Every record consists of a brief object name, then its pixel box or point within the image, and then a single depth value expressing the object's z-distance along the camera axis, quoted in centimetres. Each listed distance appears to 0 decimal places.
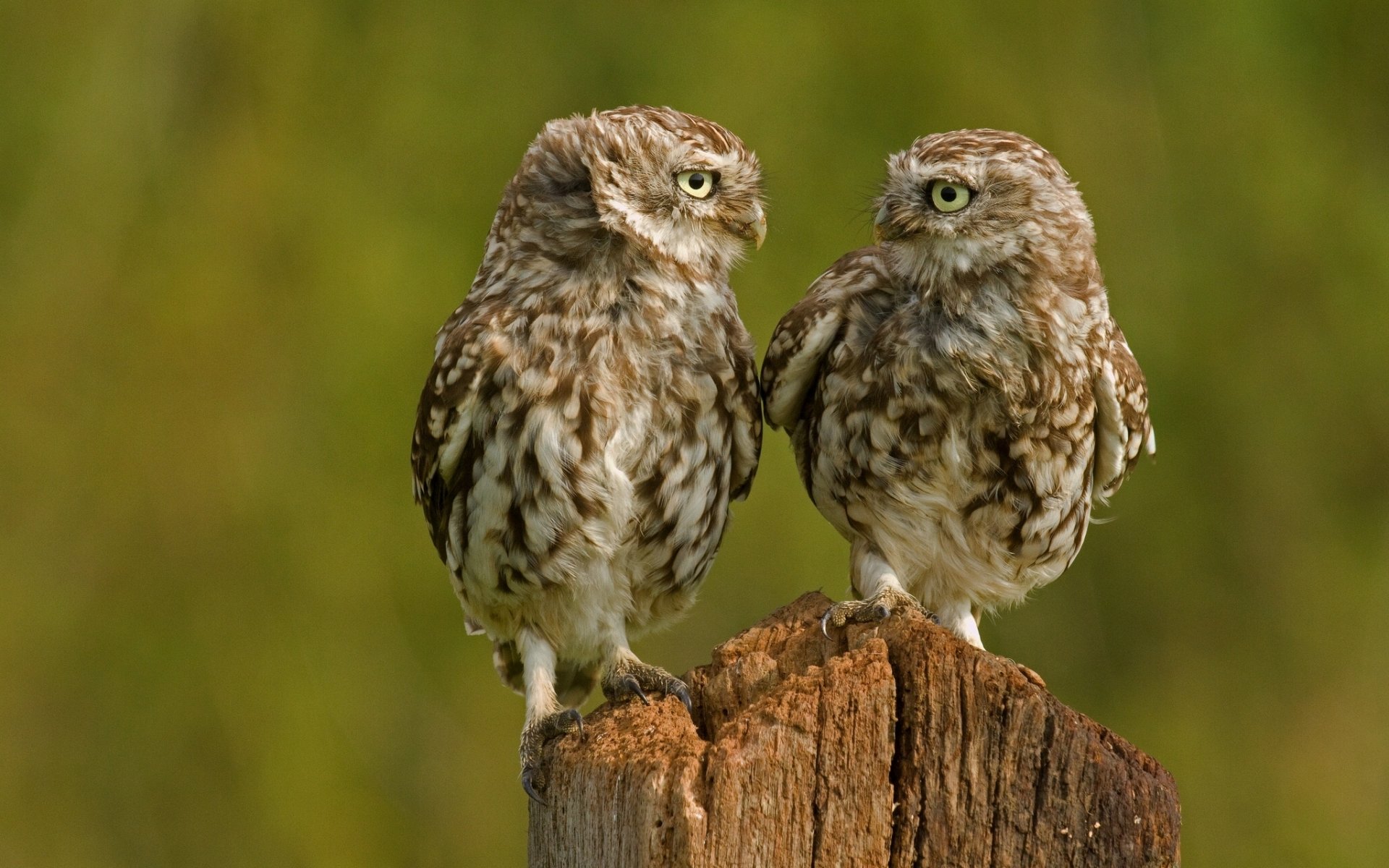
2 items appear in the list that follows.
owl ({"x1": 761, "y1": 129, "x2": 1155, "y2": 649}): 684
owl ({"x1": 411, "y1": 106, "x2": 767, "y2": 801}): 715
